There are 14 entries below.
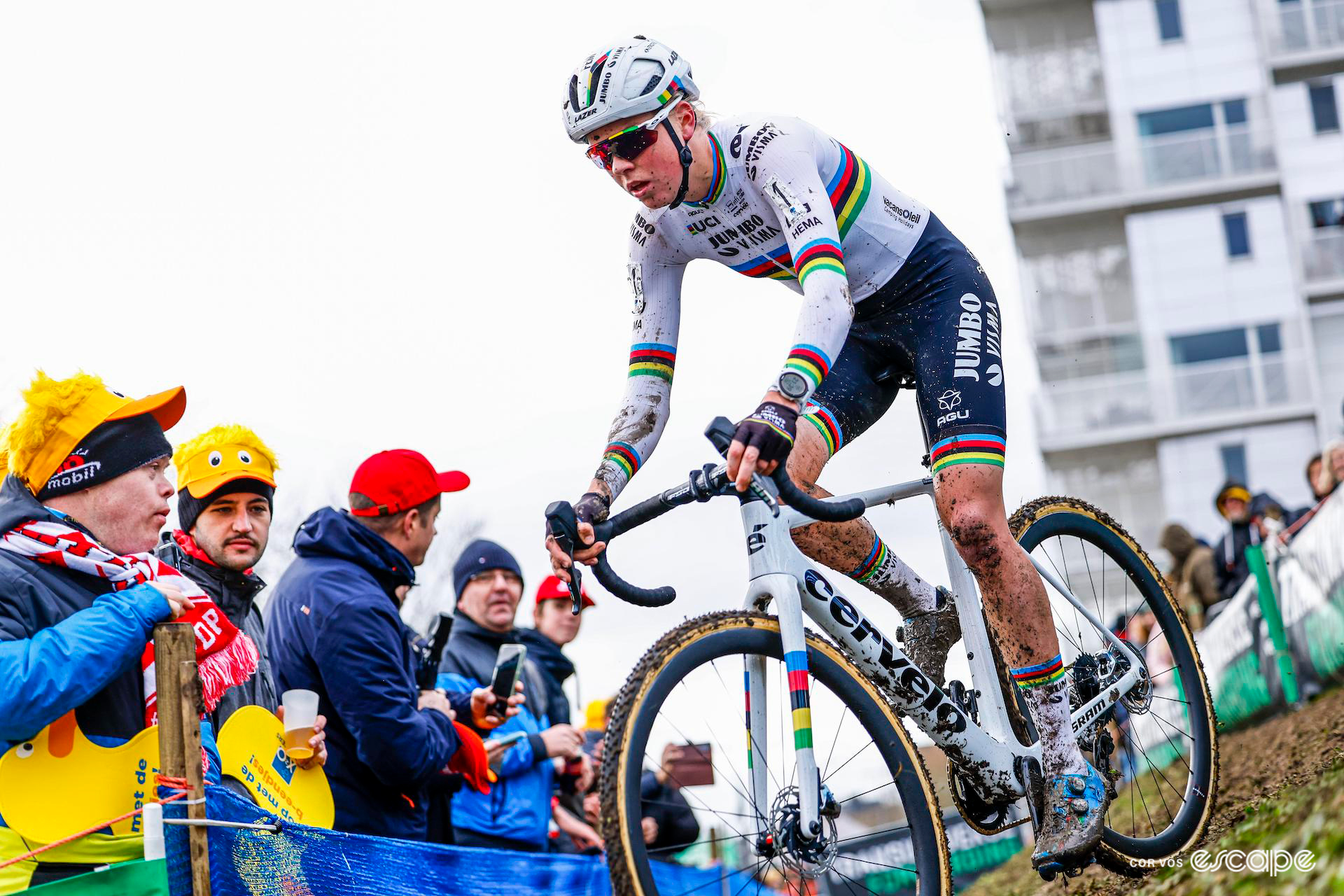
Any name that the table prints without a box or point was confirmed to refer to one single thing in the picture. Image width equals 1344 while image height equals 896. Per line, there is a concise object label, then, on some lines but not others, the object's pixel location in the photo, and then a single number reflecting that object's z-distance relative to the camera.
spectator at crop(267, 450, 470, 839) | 5.11
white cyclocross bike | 3.89
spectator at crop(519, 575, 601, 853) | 6.94
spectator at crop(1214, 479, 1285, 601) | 12.53
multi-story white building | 45.62
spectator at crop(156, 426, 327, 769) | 5.33
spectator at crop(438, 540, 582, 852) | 6.33
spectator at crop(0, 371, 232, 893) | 3.73
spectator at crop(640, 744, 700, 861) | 6.53
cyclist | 4.36
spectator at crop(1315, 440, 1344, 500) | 10.91
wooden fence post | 3.81
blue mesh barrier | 3.99
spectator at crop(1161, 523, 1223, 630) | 13.57
